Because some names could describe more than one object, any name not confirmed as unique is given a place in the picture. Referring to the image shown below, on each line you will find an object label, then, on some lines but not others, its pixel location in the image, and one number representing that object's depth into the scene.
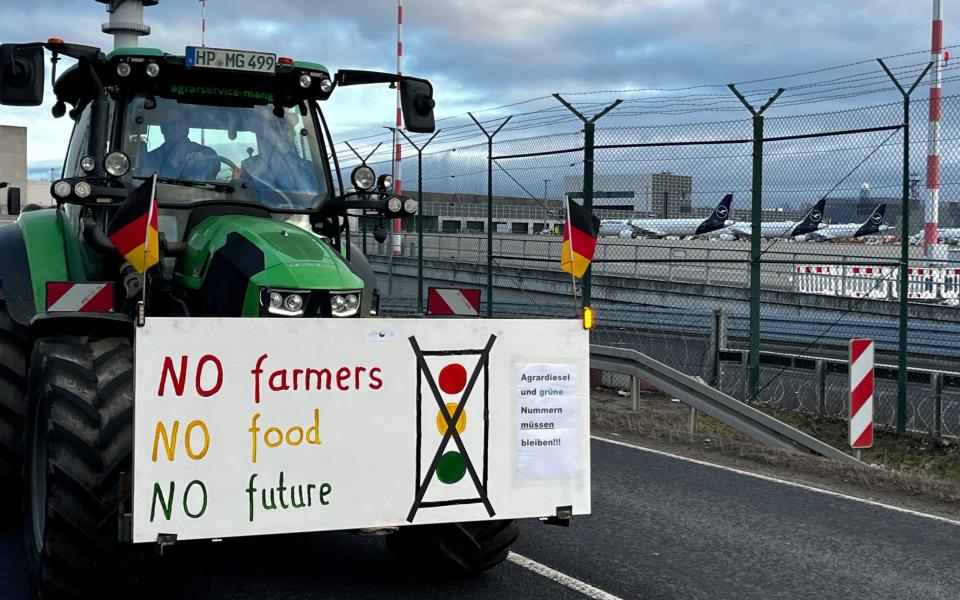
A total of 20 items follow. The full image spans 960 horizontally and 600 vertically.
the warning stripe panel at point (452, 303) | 7.04
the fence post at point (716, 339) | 13.35
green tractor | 4.94
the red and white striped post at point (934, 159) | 10.85
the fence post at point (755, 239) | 12.73
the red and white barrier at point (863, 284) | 22.83
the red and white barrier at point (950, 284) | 20.30
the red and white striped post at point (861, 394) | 9.86
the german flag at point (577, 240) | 5.98
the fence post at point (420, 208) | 17.76
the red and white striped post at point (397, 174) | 18.93
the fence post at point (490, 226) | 15.81
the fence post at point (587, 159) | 14.14
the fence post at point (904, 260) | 10.78
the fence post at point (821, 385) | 12.06
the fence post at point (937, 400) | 10.69
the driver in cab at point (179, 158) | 6.61
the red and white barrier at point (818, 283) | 23.30
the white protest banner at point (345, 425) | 4.72
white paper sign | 5.33
